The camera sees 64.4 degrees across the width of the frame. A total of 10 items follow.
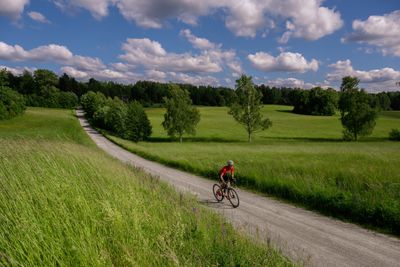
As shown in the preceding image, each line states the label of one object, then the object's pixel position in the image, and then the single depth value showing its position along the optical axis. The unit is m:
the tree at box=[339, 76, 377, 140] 54.44
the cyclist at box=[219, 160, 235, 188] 12.80
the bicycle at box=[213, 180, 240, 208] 12.05
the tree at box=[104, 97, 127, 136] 56.91
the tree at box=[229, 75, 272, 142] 54.12
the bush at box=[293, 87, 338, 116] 104.75
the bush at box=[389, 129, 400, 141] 56.53
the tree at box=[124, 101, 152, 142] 54.38
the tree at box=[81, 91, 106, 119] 85.86
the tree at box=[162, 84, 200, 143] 55.53
